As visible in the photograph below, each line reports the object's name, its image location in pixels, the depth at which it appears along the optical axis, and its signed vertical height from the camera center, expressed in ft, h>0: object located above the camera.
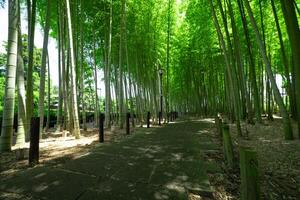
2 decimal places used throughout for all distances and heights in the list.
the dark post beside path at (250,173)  6.49 -1.66
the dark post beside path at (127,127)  26.16 -1.07
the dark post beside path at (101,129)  19.31 -0.86
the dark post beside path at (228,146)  12.09 -1.64
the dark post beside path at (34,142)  10.97 -1.02
